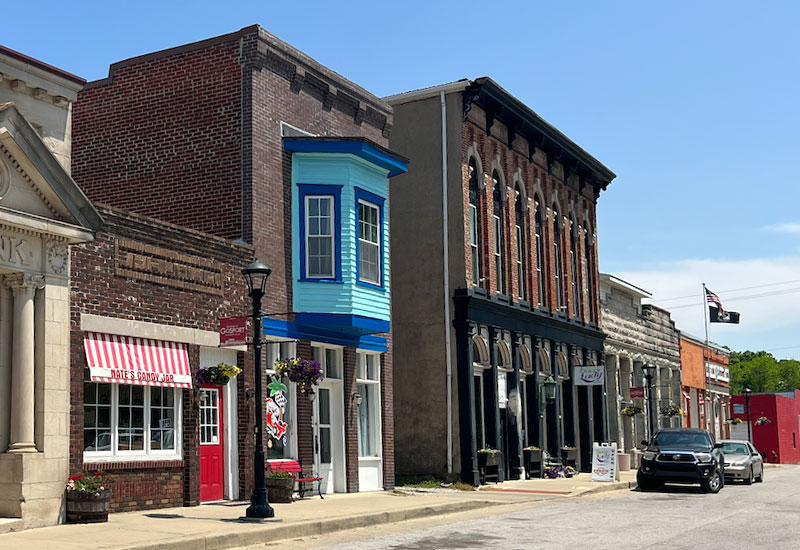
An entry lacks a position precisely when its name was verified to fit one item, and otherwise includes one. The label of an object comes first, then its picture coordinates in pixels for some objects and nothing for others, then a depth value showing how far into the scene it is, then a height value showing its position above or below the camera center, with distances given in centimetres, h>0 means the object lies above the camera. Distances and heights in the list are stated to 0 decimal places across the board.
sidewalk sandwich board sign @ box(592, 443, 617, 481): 2956 -202
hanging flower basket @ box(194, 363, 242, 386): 1888 +44
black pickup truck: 2580 -179
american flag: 5278 +449
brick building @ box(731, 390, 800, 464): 6406 -240
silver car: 3030 -215
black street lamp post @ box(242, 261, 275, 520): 1602 -12
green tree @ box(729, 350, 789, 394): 14162 +162
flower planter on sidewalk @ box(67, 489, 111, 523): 1566 -157
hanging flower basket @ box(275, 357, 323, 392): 2052 +52
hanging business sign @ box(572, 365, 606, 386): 3431 +54
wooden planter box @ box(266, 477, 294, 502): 1992 -173
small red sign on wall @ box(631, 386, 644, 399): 3572 -8
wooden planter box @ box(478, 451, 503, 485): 2831 -193
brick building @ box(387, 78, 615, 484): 2850 +314
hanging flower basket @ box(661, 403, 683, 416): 4550 -93
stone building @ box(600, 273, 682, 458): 4209 +149
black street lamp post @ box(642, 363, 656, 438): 3906 -41
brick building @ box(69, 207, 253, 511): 1681 +81
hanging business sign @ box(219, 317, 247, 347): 1688 +110
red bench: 2073 -156
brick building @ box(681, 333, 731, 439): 5256 +17
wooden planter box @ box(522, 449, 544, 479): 3198 -218
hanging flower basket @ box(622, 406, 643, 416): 4056 -81
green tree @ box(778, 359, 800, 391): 15010 +181
